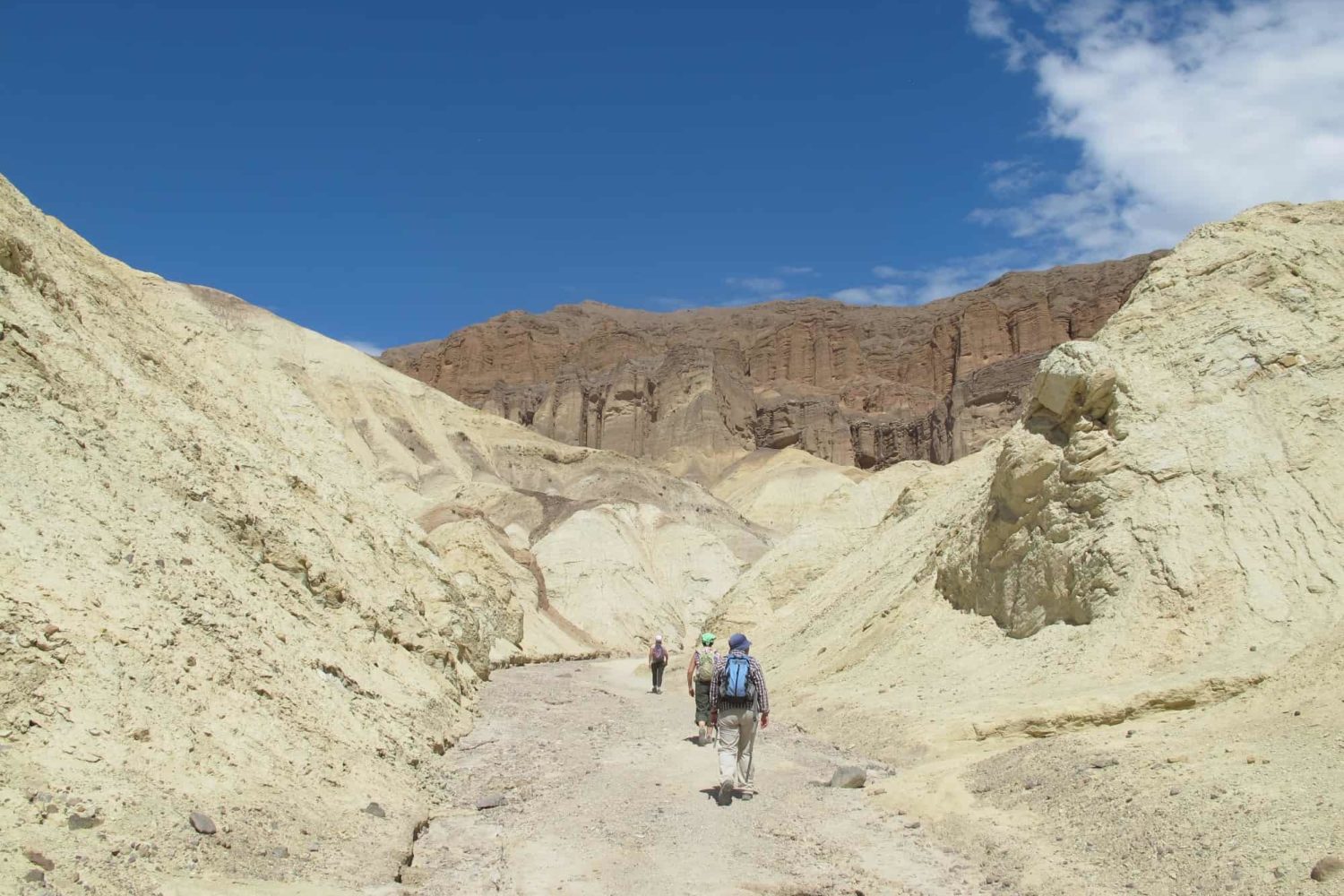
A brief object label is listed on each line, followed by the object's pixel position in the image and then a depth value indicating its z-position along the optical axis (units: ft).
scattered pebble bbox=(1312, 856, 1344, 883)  15.44
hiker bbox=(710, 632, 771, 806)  26.20
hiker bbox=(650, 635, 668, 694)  66.03
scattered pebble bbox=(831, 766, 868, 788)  28.50
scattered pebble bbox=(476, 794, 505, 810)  26.84
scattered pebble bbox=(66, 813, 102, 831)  15.96
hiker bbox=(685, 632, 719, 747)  30.96
